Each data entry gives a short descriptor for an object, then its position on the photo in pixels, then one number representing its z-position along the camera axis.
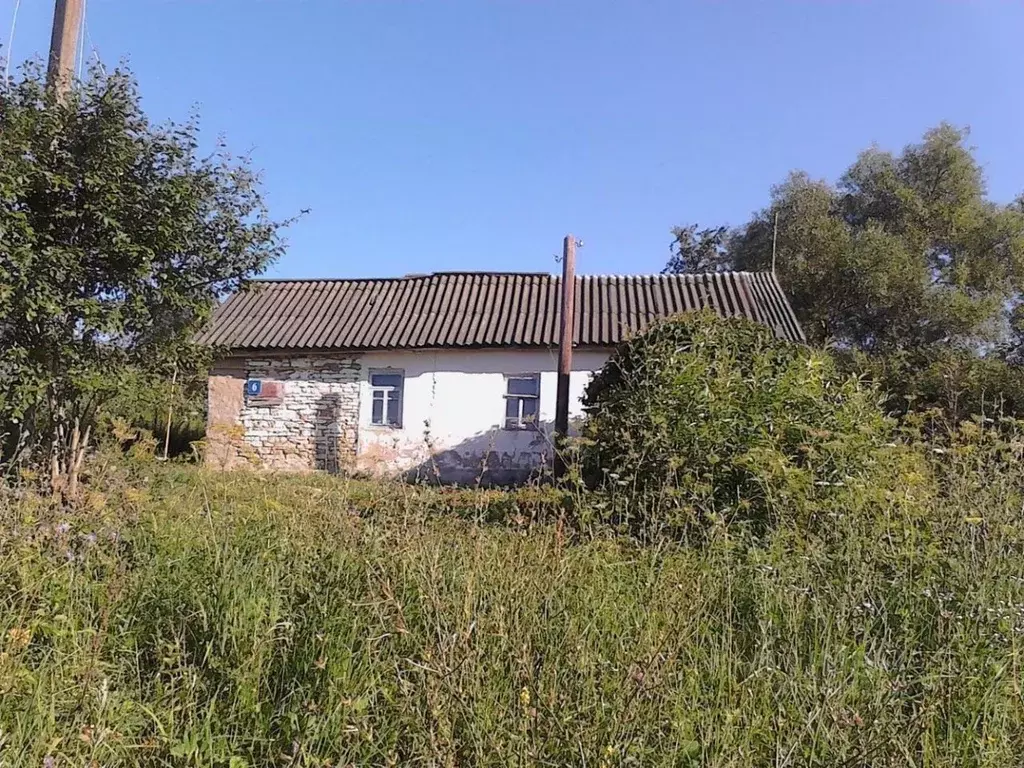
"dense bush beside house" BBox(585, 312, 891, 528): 4.73
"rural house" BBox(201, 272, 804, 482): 15.27
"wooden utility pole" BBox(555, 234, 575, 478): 10.34
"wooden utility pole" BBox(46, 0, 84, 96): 6.61
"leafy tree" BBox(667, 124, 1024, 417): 22.45
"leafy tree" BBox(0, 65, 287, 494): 5.91
